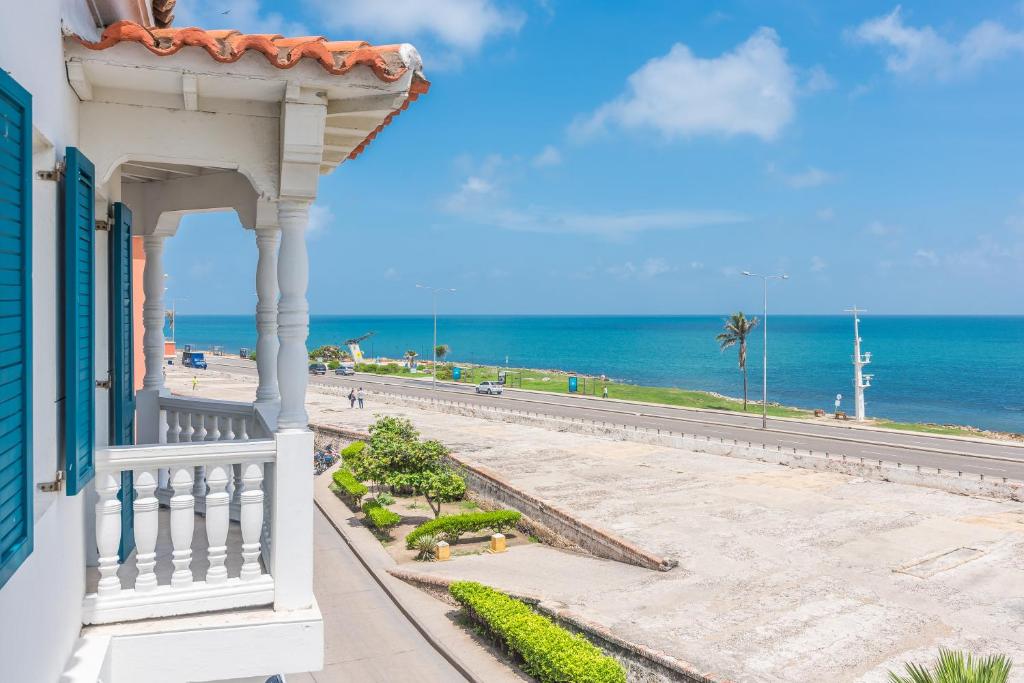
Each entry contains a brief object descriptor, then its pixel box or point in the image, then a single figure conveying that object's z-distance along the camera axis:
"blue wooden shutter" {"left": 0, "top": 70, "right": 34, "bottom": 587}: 2.91
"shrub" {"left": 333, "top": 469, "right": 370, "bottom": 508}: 24.64
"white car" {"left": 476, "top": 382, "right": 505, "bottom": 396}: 54.84
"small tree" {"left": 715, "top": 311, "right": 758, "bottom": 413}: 58.56
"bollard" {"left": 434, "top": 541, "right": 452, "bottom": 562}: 19.61
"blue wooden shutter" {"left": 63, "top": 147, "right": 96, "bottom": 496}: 3.88
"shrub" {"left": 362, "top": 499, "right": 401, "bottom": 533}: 21.75
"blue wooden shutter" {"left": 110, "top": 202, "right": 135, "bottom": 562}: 5.47
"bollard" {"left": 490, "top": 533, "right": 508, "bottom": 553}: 20.38
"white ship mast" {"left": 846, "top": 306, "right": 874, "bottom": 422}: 46.91
